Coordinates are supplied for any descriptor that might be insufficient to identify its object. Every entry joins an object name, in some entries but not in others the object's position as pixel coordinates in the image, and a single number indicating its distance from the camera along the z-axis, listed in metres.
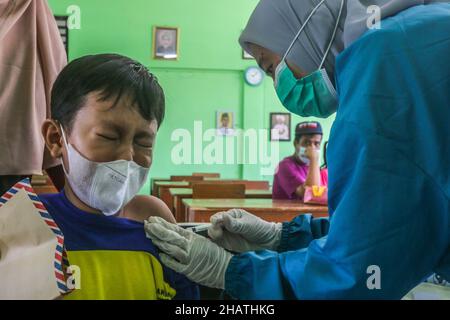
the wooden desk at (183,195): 2.49
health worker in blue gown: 0.73
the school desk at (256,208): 2.08
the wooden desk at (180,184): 3.21
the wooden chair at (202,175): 3.94
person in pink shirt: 2.47
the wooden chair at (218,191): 2.76
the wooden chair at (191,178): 3.86
